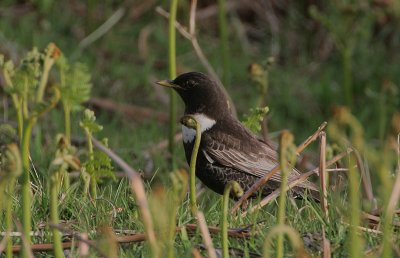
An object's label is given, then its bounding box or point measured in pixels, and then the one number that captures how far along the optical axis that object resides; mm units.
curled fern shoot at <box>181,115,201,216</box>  8523
